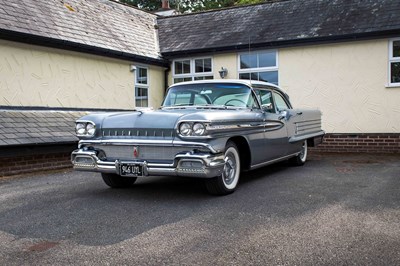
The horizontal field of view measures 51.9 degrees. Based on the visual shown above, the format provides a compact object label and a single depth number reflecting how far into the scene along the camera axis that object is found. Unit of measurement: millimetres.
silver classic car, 5012
